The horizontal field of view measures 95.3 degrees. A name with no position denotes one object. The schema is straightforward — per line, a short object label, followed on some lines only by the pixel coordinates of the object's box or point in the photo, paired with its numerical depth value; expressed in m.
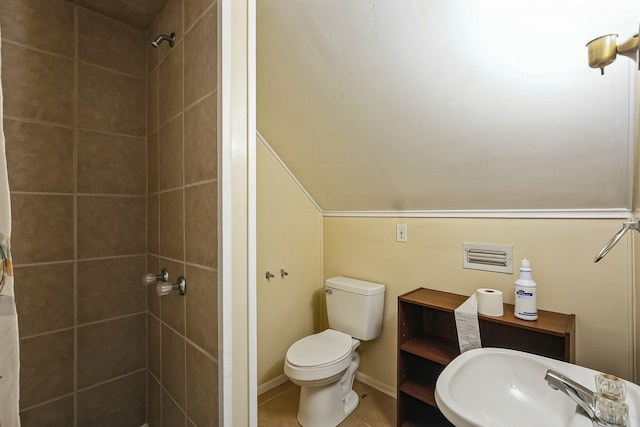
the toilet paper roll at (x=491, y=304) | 1.32
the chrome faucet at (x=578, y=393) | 0.70
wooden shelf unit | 1.33
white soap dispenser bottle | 1.27
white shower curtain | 0.48
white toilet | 1.58
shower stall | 0.98
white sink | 0.79
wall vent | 1.47
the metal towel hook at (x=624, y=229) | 0.74
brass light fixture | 0.66
